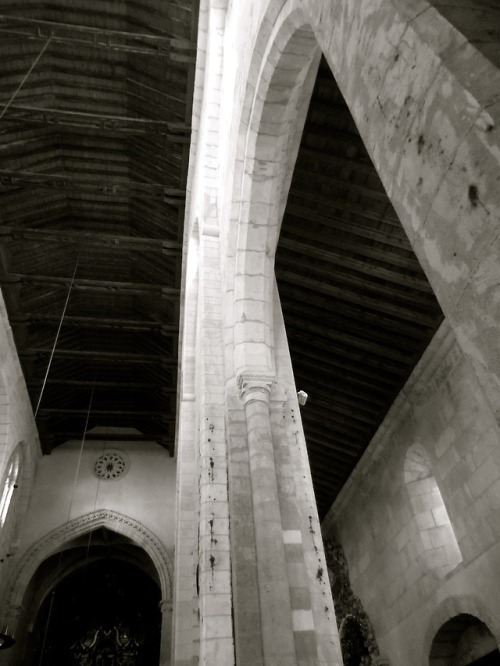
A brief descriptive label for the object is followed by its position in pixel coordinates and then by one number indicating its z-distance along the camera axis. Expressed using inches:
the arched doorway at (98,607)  546.3
